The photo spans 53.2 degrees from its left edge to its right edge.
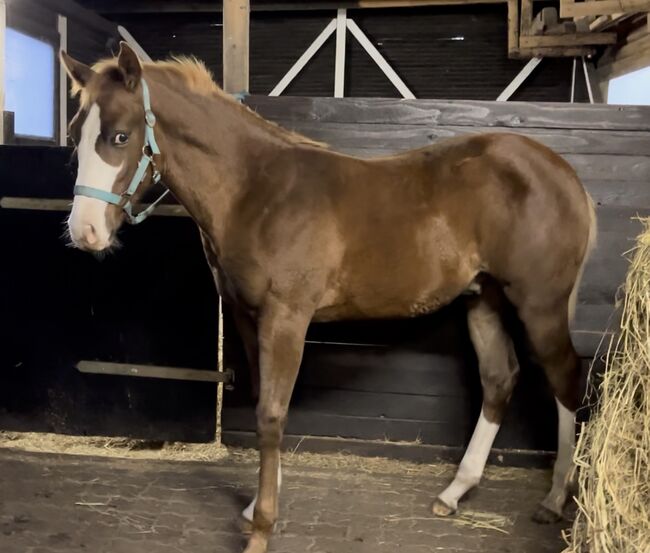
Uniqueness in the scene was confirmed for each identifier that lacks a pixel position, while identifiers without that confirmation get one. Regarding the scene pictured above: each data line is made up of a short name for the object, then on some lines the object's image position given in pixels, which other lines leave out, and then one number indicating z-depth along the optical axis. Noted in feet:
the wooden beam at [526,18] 17.02
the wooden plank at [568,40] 15.40
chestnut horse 6.19
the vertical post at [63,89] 17.84
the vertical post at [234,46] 8.55
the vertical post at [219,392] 9.49
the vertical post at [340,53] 19.52
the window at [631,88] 13.85
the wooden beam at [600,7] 11.15
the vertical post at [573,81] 18.07
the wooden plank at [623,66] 13.93
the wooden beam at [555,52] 16.88
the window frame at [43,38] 15.84
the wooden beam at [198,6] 19.06
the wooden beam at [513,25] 17.47
